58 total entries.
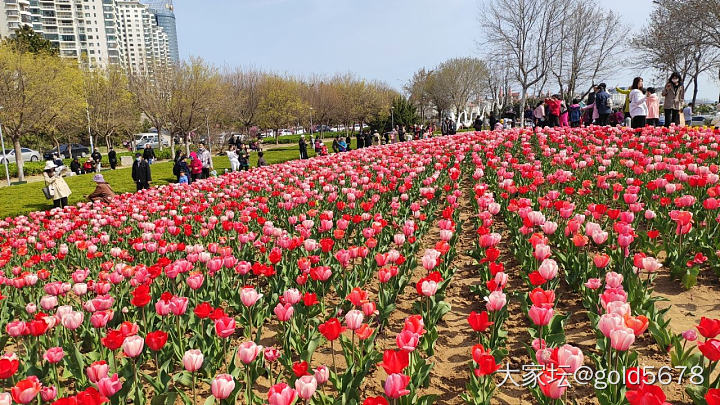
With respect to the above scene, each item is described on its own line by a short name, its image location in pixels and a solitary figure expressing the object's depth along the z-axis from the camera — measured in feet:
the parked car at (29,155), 140.92
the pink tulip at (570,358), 6.97
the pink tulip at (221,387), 7.50
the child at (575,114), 55.25
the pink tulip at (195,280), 12.14
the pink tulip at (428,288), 10.66
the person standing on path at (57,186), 45.65
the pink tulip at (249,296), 10.98
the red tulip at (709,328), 7.32
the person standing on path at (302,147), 86.74
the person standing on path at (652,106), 43.34
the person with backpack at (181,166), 53.88
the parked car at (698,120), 123.52
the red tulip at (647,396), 5.47
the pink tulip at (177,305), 10.51
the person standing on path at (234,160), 68.41
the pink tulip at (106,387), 7.53
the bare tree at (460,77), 223.30
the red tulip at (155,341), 8.71
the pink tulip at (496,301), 9.84
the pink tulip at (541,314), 8.42
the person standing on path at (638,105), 41.32
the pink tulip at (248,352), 8.33
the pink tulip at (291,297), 10.72
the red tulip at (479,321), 8.71
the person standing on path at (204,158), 61.21
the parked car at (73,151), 154.92
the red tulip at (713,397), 5.33
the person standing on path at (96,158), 98.78
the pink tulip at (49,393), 8.37
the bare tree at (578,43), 123.03
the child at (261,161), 71.51
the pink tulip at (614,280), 9.81
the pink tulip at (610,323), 7.45
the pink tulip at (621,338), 7.28
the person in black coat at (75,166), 99.04
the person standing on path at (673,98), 41.37
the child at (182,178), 52.49
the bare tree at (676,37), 77.30
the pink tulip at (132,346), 8.60
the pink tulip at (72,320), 10.68
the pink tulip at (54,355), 9.32
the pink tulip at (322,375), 7.86
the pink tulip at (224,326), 8.84
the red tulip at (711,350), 6.93
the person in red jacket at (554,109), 54.29
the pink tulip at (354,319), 9.07
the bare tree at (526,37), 114.93
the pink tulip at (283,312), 10.18
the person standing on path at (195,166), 57.31
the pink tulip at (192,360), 8.16
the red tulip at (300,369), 7.75
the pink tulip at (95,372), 7.90
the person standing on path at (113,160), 103.52
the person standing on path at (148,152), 70.58
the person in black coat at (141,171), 51.89
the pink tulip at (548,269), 10.52
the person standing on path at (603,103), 47.57
